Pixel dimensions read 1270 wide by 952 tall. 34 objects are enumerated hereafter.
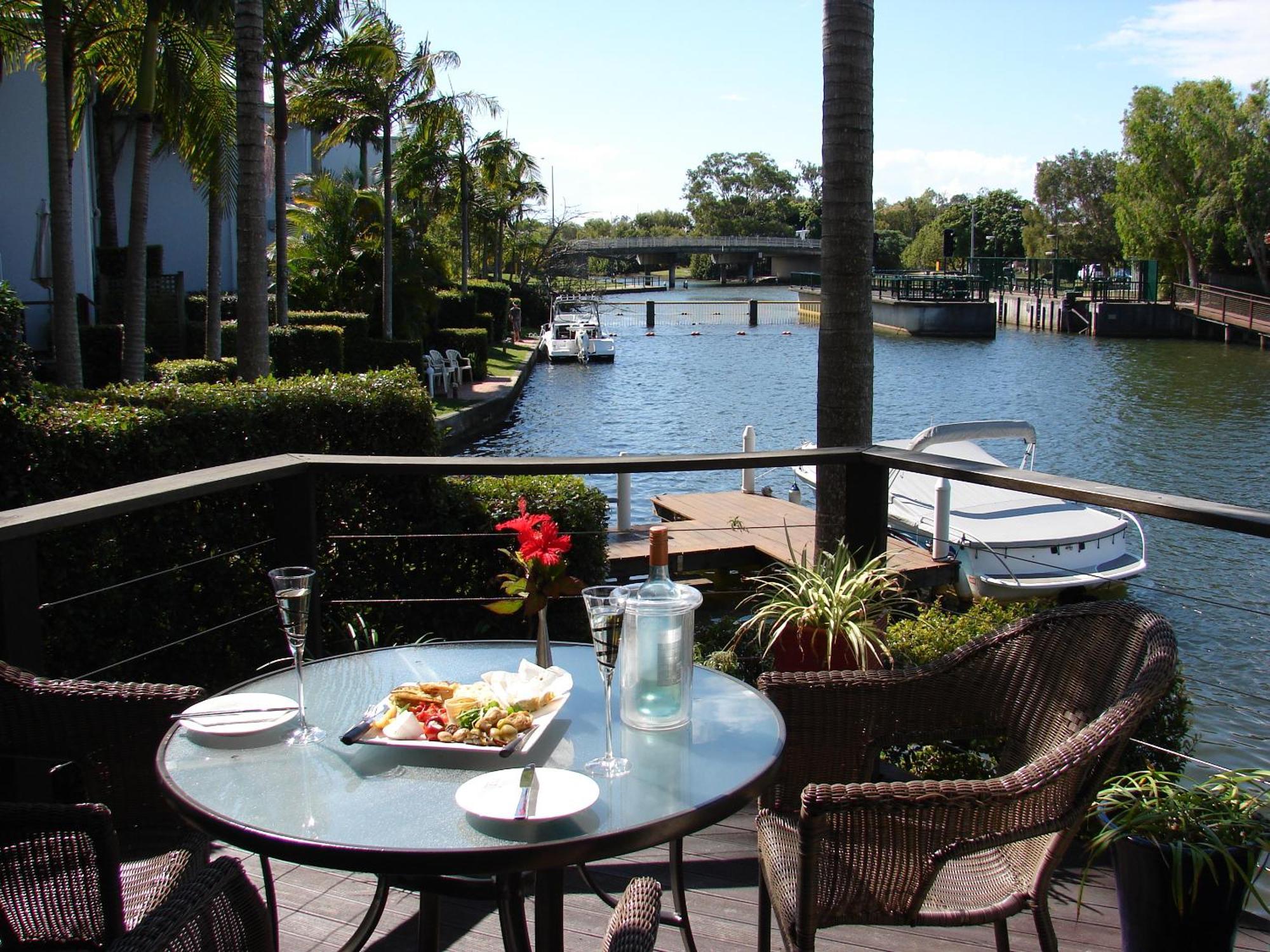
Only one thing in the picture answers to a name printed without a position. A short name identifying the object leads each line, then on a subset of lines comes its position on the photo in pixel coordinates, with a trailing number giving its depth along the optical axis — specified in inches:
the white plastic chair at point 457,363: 957.8
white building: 651.5
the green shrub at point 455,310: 1232.8
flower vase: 90.0
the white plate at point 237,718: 81.4
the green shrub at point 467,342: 1055.0
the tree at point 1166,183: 2095.2
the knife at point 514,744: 74.4
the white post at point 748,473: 491.8
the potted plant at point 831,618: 141.3
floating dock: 394.0
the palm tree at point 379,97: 953.5
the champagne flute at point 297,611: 77.6
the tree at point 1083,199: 3166.8
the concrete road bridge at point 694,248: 3617.1
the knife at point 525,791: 65.3
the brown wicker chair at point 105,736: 87.8
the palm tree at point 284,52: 729.0
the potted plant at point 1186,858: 85.4
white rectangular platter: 75.1
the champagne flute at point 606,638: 69.9
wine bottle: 79.4
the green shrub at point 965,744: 143.3
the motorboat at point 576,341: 1517.0
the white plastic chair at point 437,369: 913.5
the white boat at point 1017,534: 426.0
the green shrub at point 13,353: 199.2
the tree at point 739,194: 5211.6
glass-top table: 64.0
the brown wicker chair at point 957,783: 78.1
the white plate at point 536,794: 66.0
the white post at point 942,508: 398.3
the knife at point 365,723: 75.7
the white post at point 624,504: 435.5
